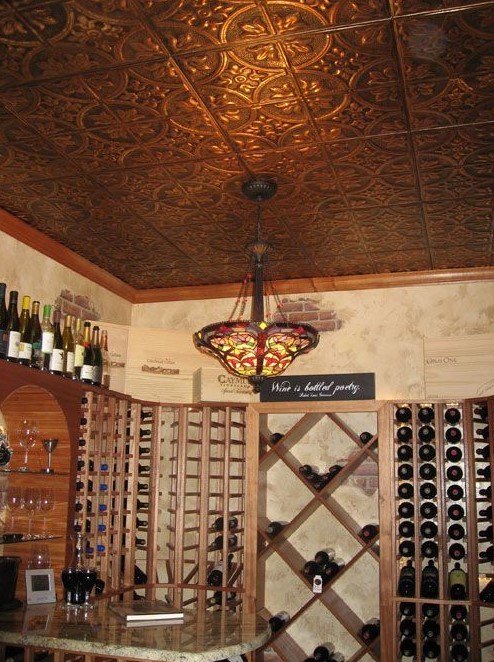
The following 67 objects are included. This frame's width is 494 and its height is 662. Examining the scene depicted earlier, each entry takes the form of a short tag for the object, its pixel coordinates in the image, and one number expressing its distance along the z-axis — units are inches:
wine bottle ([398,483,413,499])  169.2
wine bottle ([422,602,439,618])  161.9
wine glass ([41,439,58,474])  145.1
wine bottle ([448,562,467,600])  159.9
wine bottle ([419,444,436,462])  167.8
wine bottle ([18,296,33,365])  137.4
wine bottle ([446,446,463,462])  166.6
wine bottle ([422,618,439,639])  161.5
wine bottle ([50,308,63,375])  148.2
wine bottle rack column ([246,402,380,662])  177.8
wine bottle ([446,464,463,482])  165.8
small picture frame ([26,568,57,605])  132.3
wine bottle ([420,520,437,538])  164.4
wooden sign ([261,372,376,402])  184.7
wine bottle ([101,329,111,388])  177.6
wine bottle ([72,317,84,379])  159.9
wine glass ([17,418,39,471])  143.1
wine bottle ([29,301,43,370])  144.3
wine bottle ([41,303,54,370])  146.4
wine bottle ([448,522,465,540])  163.6
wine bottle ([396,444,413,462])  170.4
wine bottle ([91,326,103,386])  173.8
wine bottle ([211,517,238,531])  182.4
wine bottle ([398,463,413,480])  169.5
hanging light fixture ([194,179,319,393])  118.3
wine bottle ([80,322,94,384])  160.9
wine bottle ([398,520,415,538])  167.8
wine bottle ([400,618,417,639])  163.0
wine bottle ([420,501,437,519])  164.9
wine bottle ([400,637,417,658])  162.4
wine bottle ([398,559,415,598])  164.4
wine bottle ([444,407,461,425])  168.4
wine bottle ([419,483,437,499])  165.6
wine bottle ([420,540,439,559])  164.7
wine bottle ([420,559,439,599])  162.1
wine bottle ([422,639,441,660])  160.6
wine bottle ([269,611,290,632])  177.8
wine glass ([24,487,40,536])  135.6
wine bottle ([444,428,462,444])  167.5
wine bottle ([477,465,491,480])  161.0
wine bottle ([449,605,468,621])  159.6
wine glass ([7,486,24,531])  134.0
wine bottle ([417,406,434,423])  170.4
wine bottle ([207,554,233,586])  179.2
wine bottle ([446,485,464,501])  165.3
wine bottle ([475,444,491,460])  163.0
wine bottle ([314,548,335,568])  179.0
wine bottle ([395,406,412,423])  173.2
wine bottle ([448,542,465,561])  163.6
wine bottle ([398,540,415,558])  167.5
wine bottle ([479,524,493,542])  160.1
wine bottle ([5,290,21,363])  134.6
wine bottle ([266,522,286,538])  183.5
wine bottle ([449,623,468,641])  159.2
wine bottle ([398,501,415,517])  168.7
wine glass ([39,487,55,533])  137.5
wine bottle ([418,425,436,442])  169.3
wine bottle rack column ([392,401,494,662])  159.9
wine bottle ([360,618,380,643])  169.3
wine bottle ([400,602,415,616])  163.5
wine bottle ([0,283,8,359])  131.6
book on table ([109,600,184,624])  116.6
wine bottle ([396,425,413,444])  171.6
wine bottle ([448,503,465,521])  164.4
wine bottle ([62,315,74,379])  153.6
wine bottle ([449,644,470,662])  158.4
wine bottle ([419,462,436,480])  166.2
